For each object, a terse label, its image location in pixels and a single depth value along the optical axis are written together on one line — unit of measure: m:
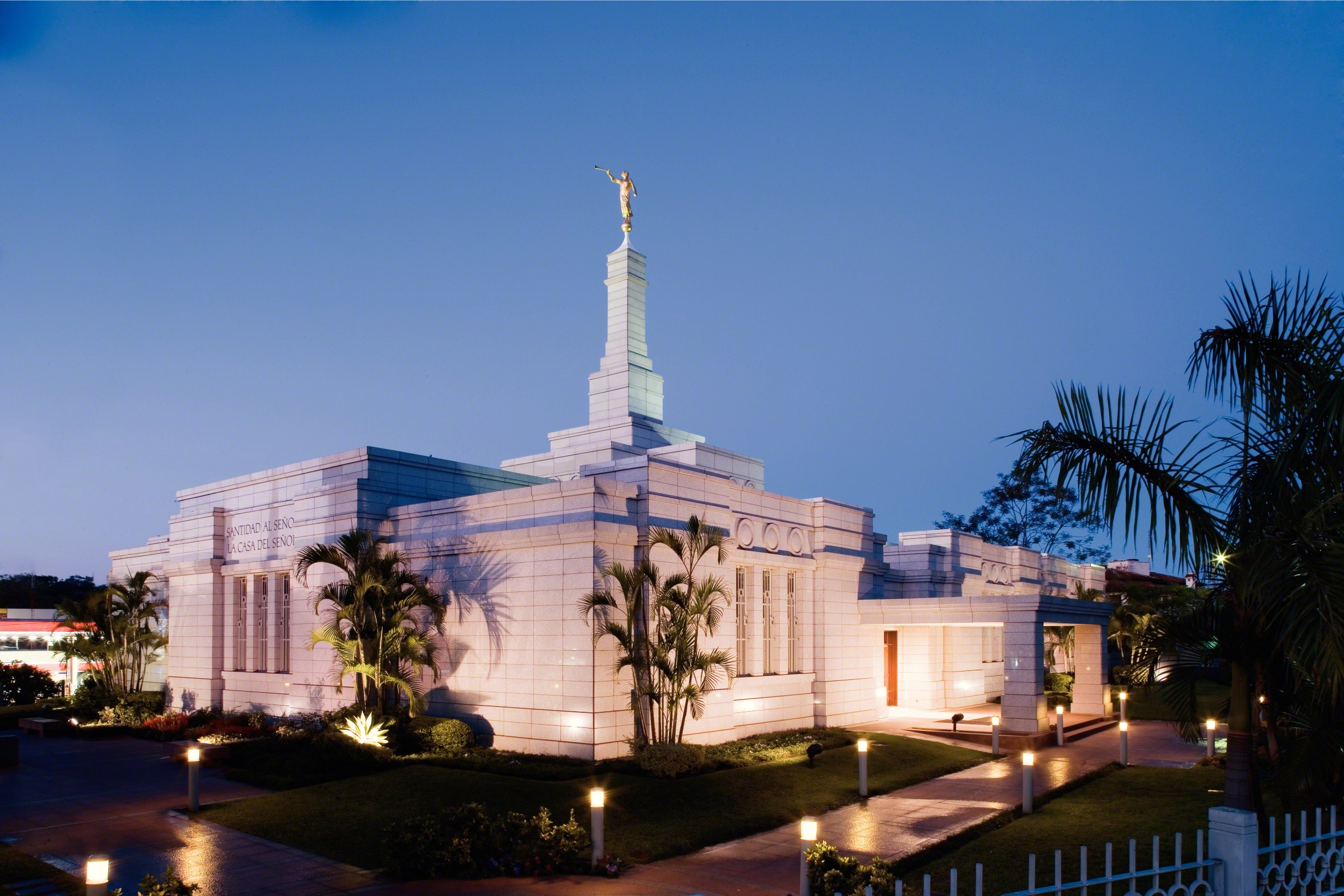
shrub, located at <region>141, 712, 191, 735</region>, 23.75
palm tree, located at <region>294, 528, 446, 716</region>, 19.94
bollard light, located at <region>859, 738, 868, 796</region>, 16.30
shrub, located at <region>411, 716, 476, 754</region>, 18.98
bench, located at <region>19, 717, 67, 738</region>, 25.16
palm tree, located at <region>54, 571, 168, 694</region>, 28.56
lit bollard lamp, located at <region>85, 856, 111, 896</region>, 7.72
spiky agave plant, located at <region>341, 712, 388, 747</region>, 18.44
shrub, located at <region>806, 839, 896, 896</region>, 9.08
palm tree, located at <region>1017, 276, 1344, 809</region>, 7.82
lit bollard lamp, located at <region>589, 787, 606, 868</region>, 11.38
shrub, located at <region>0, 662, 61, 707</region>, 32.19
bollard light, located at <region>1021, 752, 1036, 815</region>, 14.84
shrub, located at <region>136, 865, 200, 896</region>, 9.20
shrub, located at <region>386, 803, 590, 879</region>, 11.47
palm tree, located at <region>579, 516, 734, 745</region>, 18.12
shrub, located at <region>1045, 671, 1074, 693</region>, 32.78
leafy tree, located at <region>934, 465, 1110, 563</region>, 57.62
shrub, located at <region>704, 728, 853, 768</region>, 18.38
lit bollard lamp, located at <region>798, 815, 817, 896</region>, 9.41
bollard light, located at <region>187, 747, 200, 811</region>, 14.84
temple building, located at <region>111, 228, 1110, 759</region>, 19.06
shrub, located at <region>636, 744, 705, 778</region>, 16.66
